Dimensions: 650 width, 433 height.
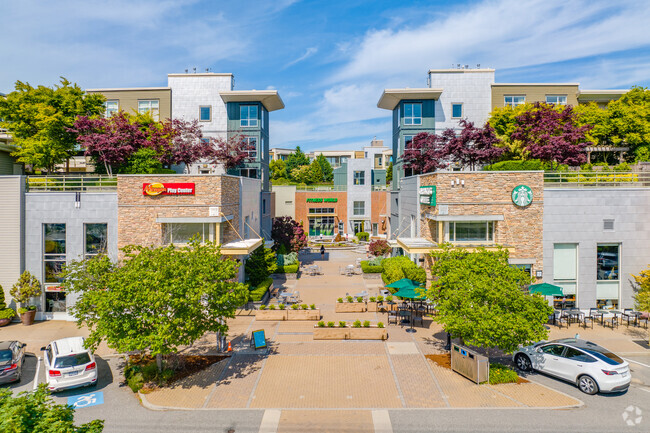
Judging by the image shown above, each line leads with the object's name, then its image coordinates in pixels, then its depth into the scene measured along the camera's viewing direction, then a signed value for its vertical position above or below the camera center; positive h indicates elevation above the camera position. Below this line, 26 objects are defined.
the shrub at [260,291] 24.45 -4.81
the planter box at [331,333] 19.45 -5.76
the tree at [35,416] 5.84 -3.18
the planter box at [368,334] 19.42 -5.78
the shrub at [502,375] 15.06 -6.07
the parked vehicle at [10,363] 14.91 -5.70
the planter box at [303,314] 22.48 -5.62
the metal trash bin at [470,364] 14.95 -5.72
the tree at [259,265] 26.87 -3.46
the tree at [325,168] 90.92 +10.98
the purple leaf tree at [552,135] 28.58 +6.15
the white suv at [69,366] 14.21 -5.55
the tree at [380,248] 35.75 -2.93
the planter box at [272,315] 22.58 -5.67
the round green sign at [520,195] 22.77 +1.23
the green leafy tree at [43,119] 28.08 +6.91
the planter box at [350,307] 23.78 -5.50
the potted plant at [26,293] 22.23 -4.46
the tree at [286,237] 38.12 -2.07
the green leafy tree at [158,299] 13.66 -3.01
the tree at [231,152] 33.81 +5.47
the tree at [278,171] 87.94 +9.95
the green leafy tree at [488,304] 14.34 -3.32
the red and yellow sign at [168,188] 22.39 +1.51
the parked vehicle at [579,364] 13.88 -5.49
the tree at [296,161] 88.20 +12.38
